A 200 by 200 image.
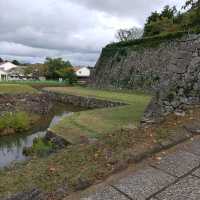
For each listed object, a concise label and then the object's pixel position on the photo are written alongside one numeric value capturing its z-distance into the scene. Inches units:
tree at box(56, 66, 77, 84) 1438.4
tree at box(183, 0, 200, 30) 256.2
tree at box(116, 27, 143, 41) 1599.8
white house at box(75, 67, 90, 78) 2366.8
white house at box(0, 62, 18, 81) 2435.4
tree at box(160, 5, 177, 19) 1146.2
